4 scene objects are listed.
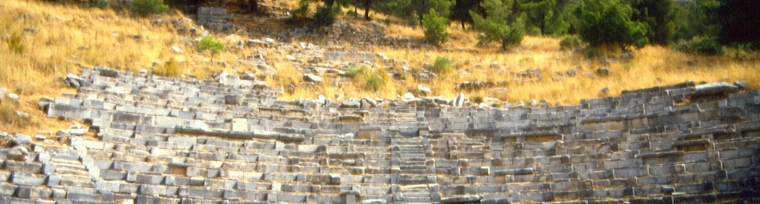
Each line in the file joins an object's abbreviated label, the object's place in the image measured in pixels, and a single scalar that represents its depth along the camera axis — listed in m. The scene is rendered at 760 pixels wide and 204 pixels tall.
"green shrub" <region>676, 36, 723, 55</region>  21.27
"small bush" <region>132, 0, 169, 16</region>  24.89
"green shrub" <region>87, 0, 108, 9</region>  25.24
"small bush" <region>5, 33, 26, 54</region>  17.98
